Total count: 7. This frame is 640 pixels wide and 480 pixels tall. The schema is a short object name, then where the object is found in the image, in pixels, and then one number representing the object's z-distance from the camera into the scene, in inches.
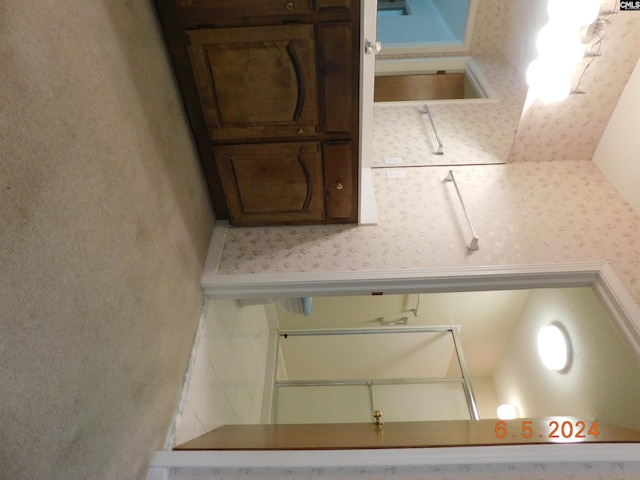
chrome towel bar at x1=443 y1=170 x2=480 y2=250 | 64.6
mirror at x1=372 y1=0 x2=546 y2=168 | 93.5
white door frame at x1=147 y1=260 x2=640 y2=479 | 45.1
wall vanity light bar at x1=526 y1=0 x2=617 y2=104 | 61.6
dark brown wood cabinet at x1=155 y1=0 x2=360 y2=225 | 49.1
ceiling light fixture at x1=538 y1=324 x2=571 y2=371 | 85.7
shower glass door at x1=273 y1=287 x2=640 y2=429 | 81.8
